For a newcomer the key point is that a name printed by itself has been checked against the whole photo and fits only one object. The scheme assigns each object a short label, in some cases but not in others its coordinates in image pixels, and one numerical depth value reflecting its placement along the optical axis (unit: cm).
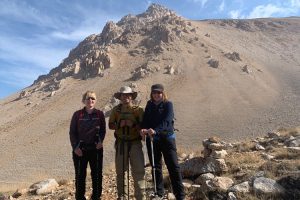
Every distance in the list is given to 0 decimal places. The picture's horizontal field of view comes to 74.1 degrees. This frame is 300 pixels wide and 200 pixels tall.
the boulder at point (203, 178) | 402
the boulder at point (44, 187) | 518
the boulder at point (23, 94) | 3357
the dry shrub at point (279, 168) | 385
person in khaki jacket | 339
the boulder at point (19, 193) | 541
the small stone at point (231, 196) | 336
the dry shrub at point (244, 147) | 654
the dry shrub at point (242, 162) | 457
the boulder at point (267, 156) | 523
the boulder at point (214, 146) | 499
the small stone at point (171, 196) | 377
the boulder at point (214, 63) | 2957
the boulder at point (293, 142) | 609
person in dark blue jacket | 338
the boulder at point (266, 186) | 336
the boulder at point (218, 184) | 364
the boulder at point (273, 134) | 856
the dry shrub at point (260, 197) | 327
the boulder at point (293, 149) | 532
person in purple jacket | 347
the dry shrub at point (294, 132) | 815
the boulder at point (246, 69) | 2919
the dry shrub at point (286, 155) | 502
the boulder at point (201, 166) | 441
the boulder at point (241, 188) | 344
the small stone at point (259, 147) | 648
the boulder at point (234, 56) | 3129
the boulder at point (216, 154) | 468
